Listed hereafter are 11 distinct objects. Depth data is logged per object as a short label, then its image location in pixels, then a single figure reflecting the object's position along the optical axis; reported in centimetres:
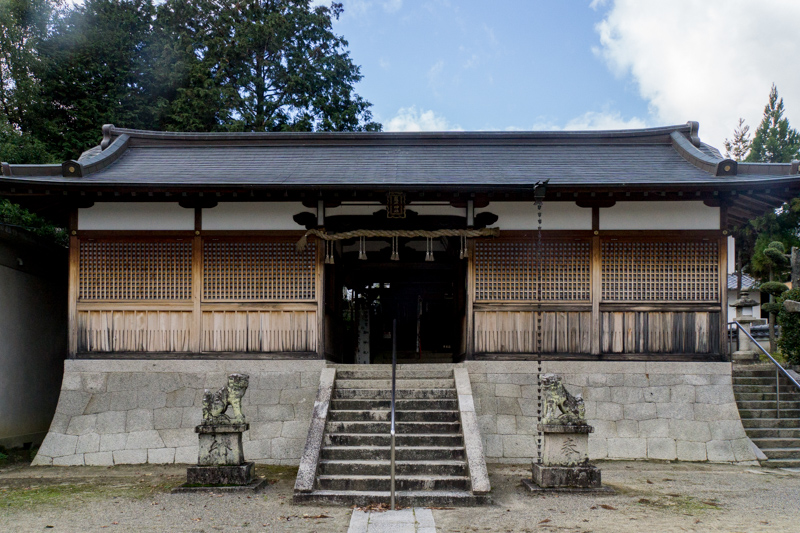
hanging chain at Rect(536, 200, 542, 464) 940
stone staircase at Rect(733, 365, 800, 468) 950
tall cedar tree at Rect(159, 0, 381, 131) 2169
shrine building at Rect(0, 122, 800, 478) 941
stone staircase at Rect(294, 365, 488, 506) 713
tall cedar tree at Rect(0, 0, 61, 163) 2080
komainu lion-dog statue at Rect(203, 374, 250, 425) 764
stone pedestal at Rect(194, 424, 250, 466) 755
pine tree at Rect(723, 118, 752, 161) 4078
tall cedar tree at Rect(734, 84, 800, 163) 3216
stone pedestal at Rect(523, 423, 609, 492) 738
